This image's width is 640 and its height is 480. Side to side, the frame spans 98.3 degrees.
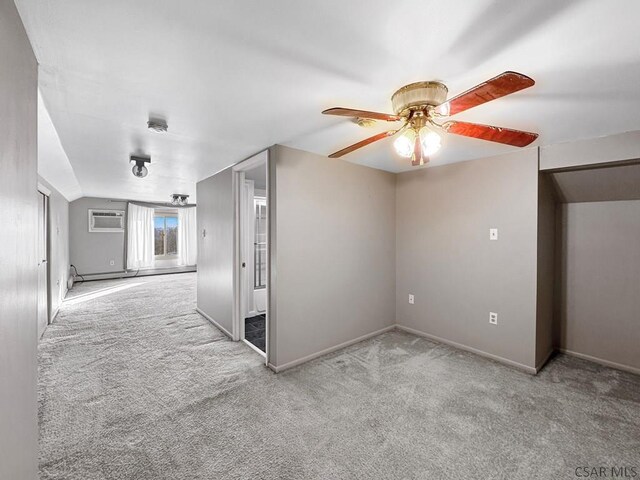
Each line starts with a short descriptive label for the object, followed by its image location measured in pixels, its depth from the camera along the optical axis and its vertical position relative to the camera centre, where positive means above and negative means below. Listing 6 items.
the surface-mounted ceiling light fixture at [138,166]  2.95 +0.77
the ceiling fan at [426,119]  1.33 +0.63
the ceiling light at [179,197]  5.81 +0.89
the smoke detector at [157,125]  1.98 +0.84
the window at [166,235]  8.06 +0.11
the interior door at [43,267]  3.49 -0.39
